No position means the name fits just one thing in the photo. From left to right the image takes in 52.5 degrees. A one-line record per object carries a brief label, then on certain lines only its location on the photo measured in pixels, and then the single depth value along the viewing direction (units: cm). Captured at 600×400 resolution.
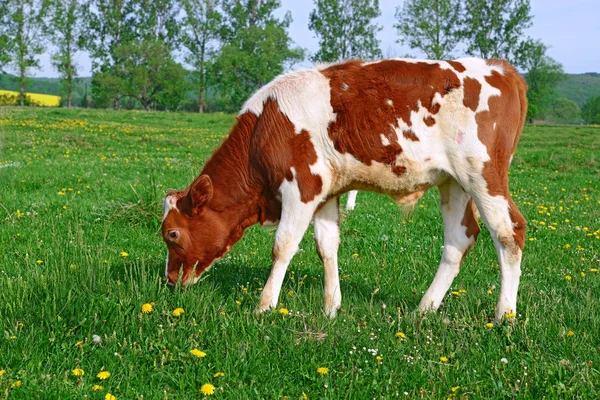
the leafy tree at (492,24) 7444
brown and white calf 478
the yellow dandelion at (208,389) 349
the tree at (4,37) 6334
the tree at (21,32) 6494
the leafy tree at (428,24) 7188
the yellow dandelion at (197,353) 388
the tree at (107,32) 7640
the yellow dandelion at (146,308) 442
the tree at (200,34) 7825
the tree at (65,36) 6856
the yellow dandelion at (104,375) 363
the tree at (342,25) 7762
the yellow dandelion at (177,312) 447
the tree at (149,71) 7412
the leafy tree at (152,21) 7950
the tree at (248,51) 7556
